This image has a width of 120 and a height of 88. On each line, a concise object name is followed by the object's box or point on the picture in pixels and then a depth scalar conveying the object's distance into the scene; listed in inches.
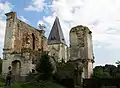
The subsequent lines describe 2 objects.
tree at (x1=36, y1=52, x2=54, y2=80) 473.9
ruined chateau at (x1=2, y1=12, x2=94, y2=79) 655.3
